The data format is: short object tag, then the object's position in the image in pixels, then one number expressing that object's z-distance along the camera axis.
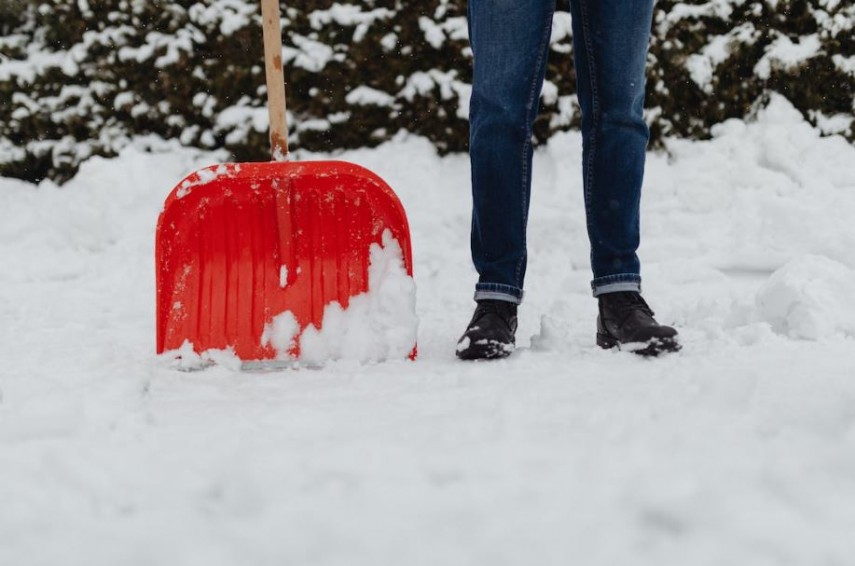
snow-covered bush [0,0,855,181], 5.02
